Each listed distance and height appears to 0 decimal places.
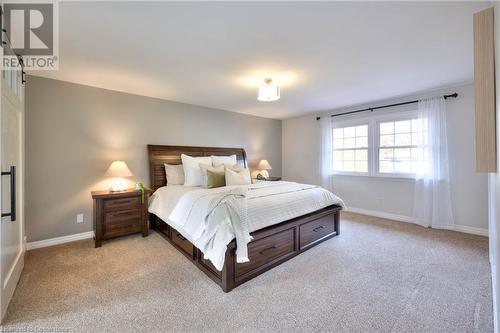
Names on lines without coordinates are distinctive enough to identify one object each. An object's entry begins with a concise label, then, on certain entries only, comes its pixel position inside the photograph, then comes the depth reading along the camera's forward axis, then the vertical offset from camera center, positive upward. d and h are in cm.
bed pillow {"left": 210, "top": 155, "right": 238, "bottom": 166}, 403 +13
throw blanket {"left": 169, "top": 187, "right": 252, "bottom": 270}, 198 -55
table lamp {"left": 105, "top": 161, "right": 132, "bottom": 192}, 316 -8
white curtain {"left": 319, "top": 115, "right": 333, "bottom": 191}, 504 +34
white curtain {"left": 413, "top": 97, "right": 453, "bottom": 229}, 356 -3
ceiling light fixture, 277 +97
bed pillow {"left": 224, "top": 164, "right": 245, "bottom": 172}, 372 +0
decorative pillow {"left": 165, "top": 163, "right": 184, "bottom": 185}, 371 -12
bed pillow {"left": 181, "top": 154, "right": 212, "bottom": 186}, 349 -6
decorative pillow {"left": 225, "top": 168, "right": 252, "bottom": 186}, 341 -17
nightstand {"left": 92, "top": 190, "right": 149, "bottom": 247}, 293 -67
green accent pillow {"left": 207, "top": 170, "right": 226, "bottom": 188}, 326 -18
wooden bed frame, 207 -91
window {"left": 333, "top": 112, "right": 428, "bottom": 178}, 393 +41
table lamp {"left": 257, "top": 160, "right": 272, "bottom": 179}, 517 -1
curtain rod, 345 +115
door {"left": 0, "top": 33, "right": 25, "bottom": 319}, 166 -7
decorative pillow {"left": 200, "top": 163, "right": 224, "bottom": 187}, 335 -3
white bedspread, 203 -49
